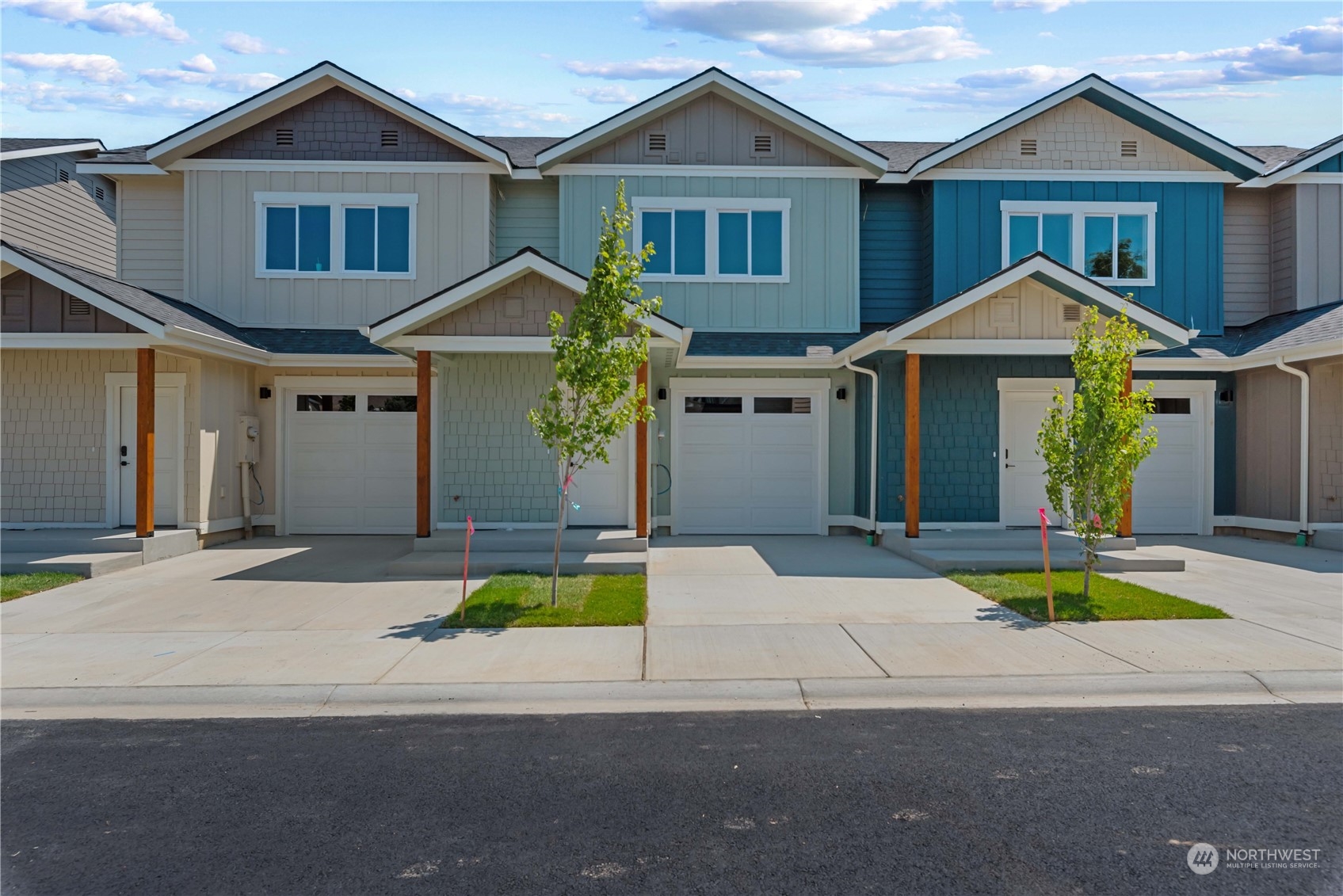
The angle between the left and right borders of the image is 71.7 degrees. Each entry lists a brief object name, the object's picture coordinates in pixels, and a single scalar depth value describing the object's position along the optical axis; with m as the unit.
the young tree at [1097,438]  9.30
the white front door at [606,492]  14.68
